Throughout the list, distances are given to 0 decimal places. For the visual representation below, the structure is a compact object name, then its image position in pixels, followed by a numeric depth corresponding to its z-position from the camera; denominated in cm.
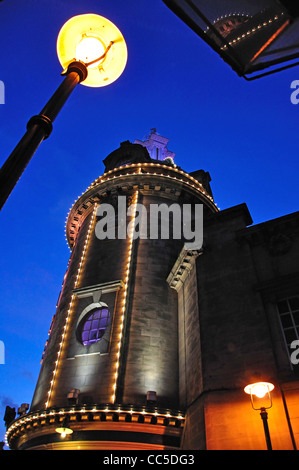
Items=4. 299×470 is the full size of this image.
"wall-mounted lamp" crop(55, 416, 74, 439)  1277
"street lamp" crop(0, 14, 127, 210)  551
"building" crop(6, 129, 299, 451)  1121
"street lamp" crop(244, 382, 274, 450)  834
